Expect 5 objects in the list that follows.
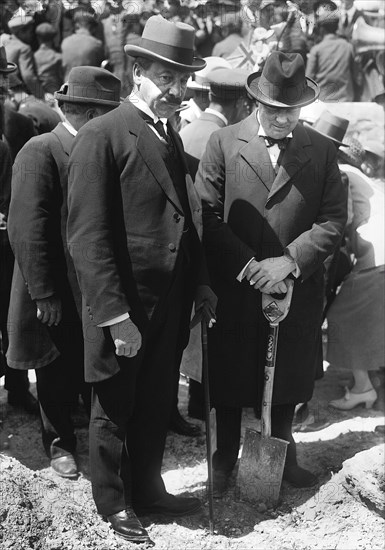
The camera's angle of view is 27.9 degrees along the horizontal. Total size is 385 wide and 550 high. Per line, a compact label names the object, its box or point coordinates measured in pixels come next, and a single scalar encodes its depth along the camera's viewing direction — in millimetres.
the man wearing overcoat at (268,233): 3891
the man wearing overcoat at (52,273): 3943
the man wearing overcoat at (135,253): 3326
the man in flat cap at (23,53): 9344
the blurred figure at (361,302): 5184
